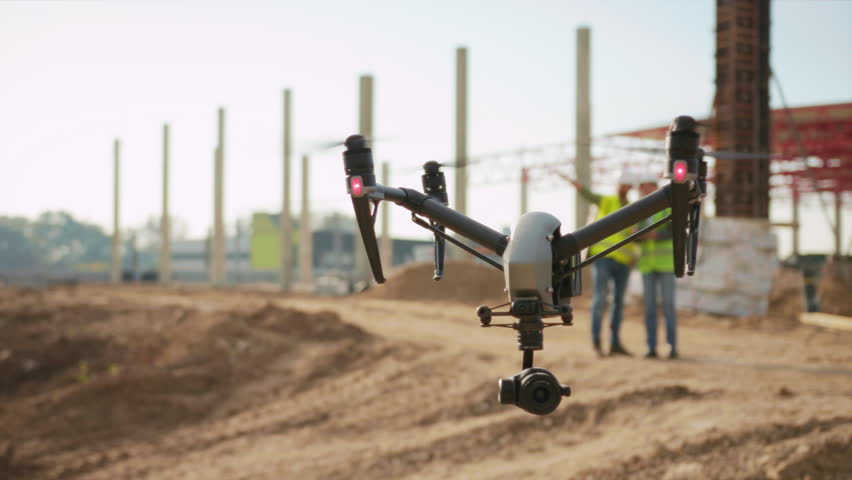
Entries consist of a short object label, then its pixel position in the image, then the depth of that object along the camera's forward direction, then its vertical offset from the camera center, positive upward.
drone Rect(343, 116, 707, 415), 1.99 +0.02
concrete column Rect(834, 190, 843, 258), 32.37 +1.76
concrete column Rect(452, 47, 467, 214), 26.48 +4.86
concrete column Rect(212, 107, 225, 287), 35.16 +1.60
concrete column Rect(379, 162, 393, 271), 32.50 +0.02
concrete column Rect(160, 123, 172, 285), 39.00 +0.36
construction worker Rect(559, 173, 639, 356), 8.30 -0.39
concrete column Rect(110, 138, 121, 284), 41.81 +2.40
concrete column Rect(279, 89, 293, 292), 30.77 +0.48
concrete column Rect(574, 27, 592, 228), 22.47 +4.29
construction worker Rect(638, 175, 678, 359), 8.26 -0.32
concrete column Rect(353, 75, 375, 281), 27.64 +5.01
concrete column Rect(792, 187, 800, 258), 33.29 +1.63
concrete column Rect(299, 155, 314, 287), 31.06 +0.25
